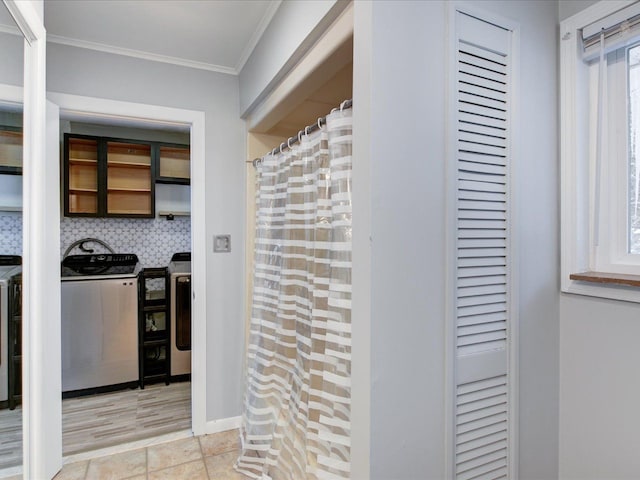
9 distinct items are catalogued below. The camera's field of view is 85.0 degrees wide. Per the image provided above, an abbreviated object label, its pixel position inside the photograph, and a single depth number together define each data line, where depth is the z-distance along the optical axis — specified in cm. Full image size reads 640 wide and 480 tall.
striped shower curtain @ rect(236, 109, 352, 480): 135
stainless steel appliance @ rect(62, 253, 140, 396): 299
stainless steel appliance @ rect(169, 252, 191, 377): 334
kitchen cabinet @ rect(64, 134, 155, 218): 338
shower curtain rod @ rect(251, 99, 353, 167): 132
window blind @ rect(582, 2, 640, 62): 116
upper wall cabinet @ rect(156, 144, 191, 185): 371
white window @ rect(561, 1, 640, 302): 123
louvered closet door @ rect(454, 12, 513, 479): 117
